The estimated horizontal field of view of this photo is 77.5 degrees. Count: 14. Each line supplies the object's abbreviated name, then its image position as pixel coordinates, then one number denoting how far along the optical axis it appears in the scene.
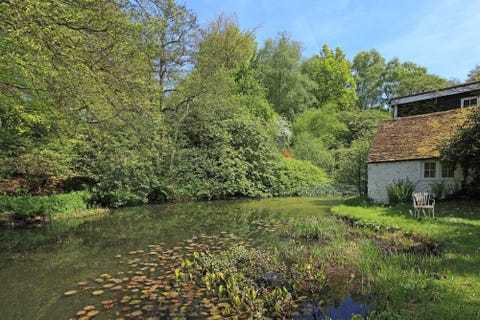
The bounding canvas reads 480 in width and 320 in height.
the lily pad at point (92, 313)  4.99
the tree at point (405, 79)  40.94
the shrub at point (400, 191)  13.85
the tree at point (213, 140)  22.77
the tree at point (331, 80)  45.75
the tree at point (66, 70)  6.96
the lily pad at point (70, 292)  5.91
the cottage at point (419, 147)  13.77
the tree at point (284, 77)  38.69
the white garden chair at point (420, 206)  10.71
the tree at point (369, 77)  51.78
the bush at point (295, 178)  26.02
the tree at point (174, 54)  22.62
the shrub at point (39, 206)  13.12
